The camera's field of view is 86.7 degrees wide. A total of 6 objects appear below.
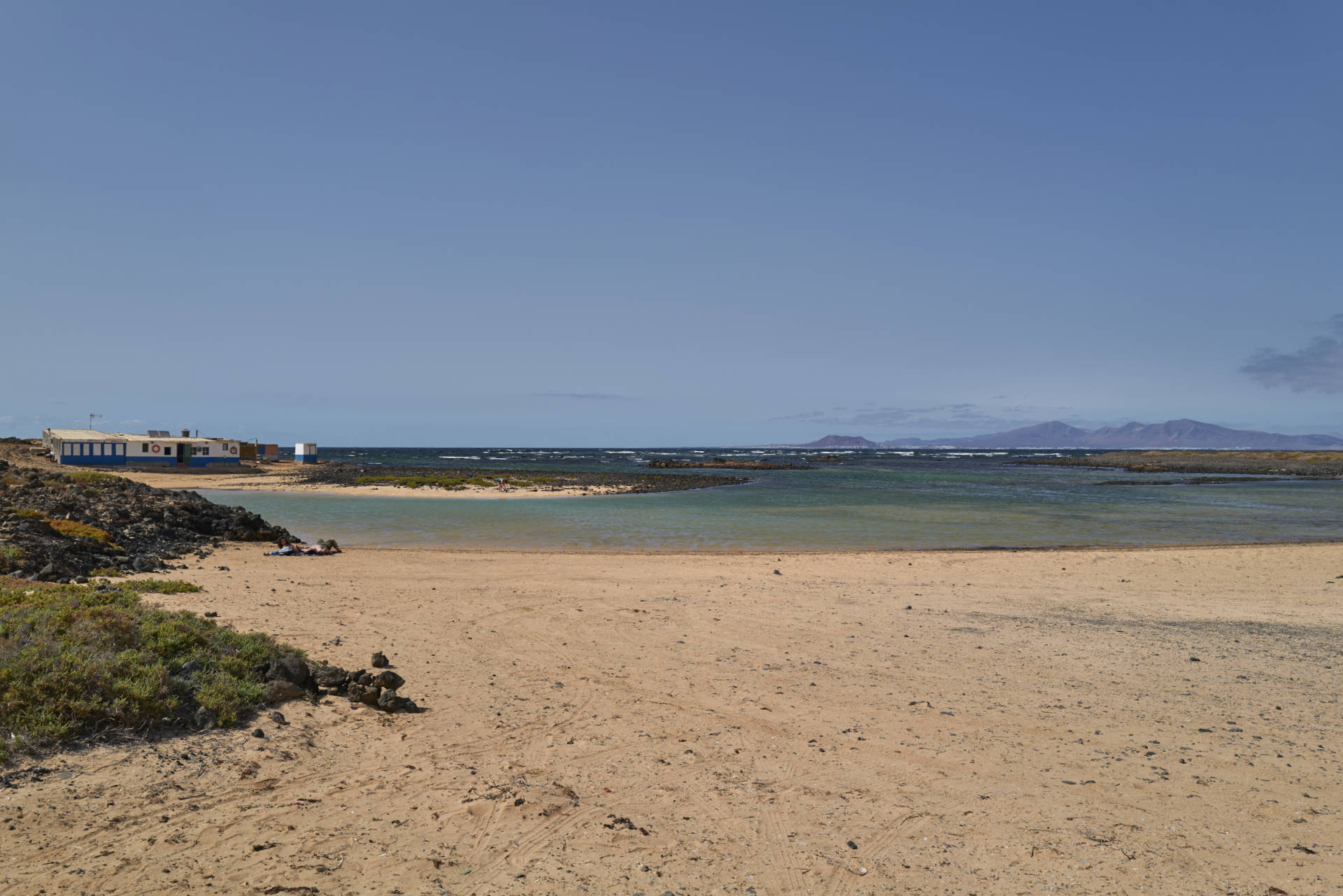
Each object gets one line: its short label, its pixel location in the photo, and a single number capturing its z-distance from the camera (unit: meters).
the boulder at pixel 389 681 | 8.20
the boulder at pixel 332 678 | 8.23
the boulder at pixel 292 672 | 7.93
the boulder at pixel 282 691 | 7.61
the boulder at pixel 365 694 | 7.95
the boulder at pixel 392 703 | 7.79
